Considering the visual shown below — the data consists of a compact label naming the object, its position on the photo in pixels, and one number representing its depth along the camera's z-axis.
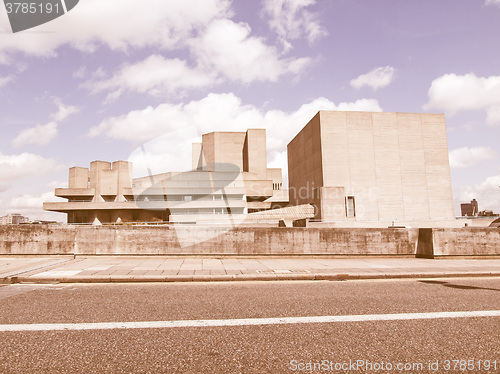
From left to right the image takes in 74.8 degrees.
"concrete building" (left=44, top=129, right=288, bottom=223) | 82.56
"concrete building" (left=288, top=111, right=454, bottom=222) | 60.19
